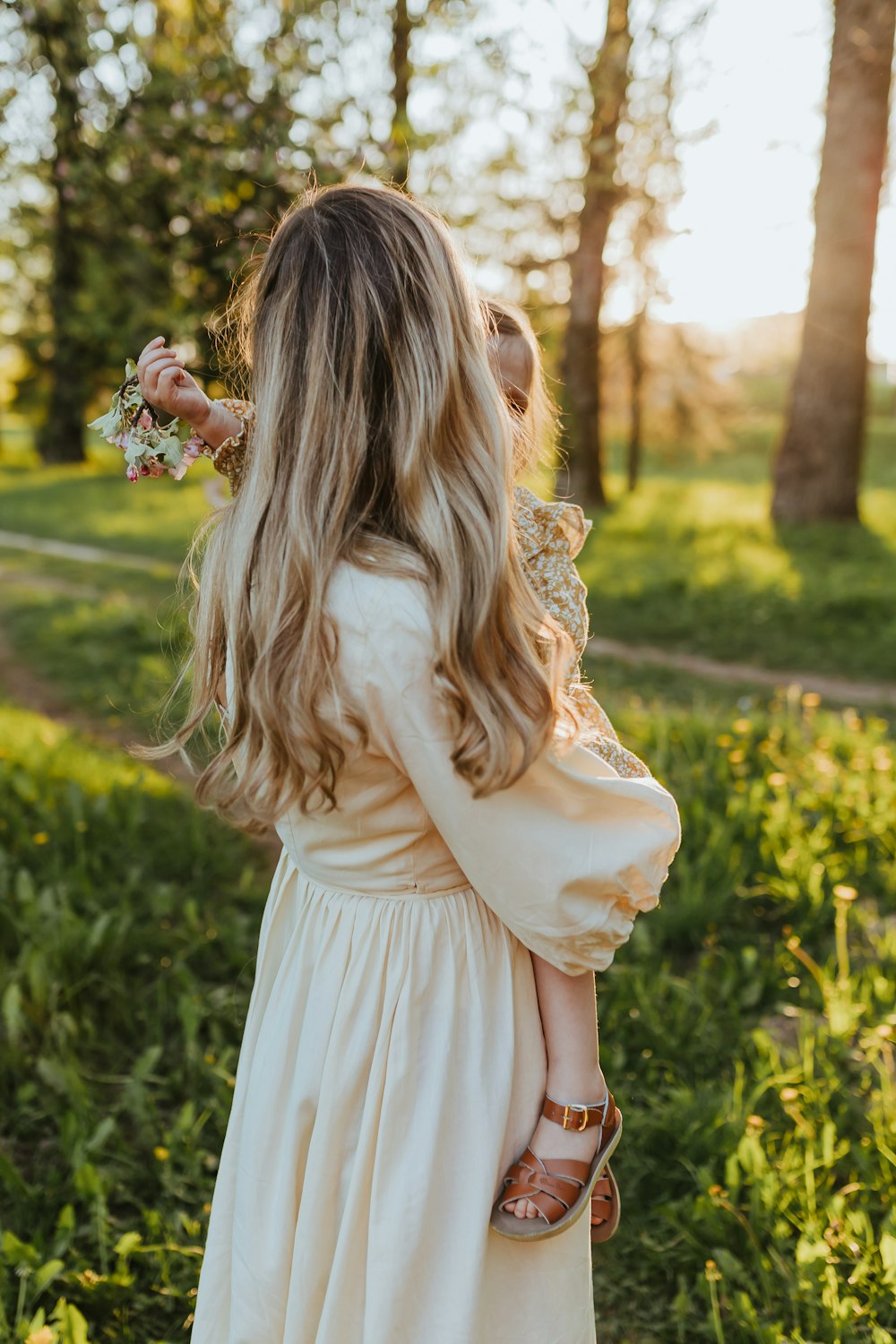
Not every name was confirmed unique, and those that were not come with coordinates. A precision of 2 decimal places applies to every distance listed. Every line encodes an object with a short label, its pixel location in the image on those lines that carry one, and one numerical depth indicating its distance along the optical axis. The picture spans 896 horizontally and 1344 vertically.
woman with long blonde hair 1.25
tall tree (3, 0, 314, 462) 4.14
